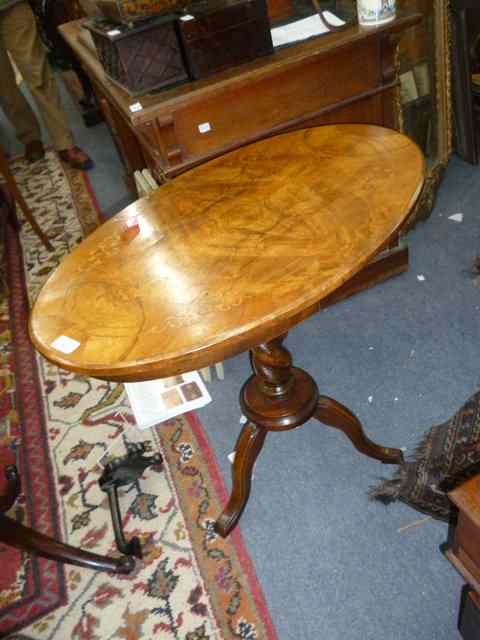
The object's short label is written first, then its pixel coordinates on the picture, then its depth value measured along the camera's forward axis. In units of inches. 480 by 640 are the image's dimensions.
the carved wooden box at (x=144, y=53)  56.6
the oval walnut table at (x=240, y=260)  36.5
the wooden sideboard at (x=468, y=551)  35.1
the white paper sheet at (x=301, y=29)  65.8
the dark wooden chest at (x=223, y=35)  56.6
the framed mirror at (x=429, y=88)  90.0
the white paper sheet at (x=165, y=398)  75.9
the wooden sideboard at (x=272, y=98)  59.5
